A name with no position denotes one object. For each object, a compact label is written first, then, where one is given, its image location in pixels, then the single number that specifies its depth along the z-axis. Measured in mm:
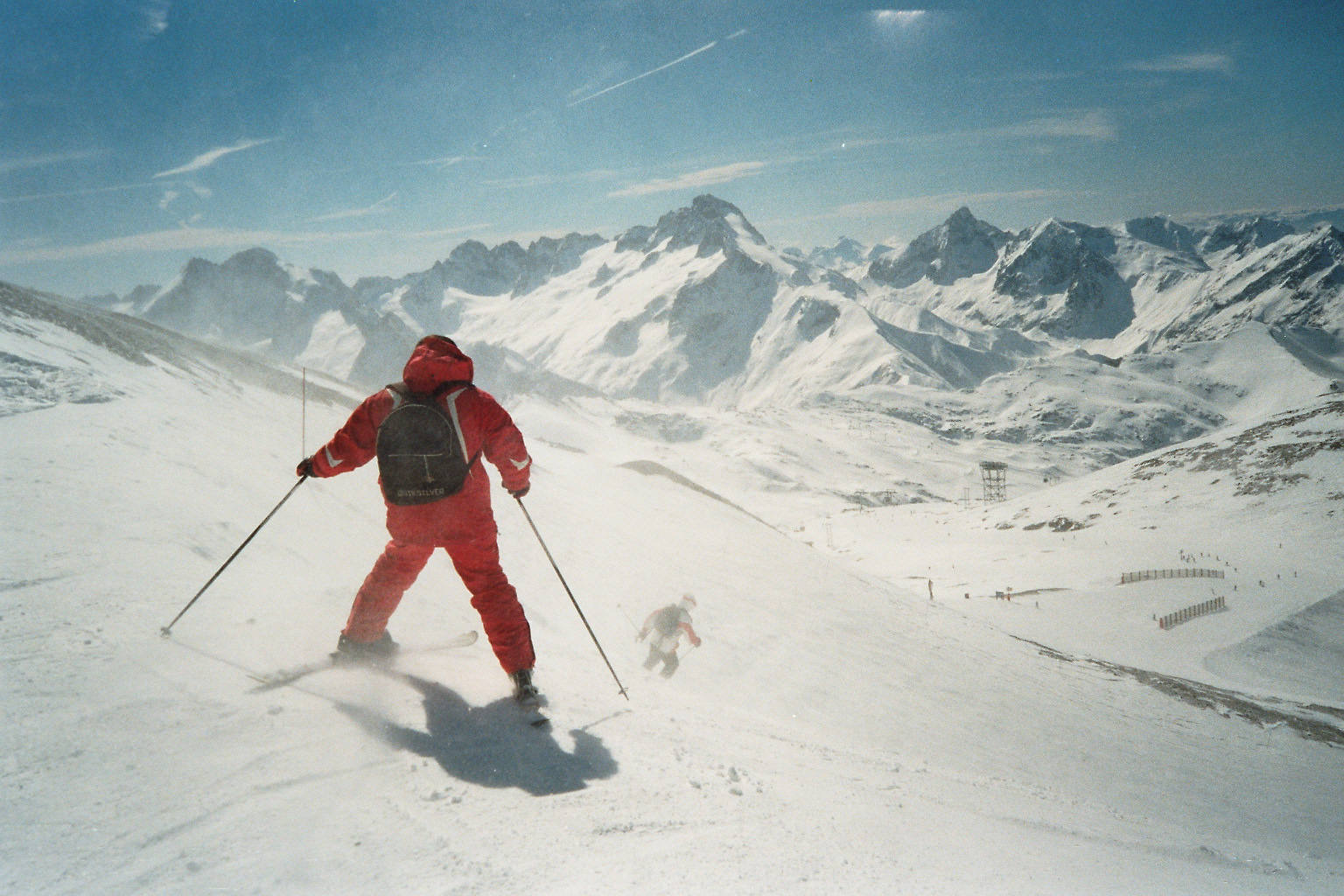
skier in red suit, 4758
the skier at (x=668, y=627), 8914
